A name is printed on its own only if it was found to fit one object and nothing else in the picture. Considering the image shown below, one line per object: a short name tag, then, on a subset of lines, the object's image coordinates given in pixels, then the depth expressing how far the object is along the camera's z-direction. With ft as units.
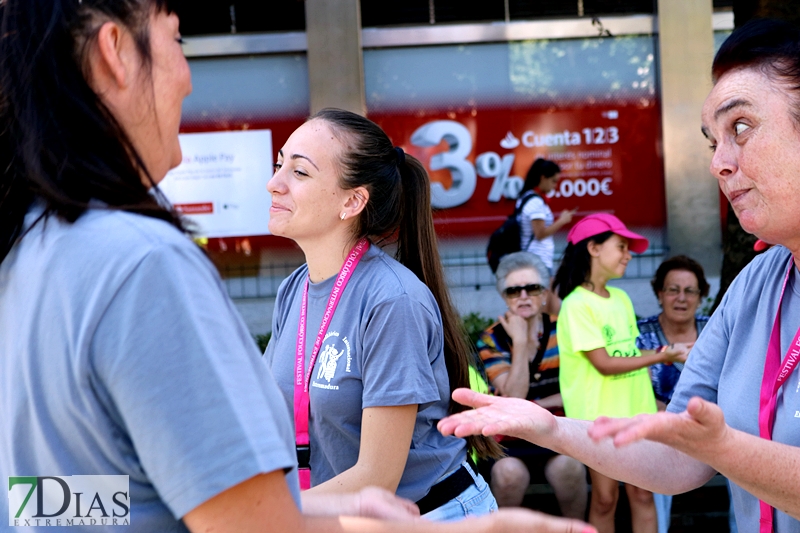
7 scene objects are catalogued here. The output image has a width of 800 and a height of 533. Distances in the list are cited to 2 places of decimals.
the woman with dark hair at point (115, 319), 3.35
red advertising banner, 32.76
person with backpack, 26.48
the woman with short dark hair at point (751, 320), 6.22
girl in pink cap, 14.80
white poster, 33.27
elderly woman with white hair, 15.46
